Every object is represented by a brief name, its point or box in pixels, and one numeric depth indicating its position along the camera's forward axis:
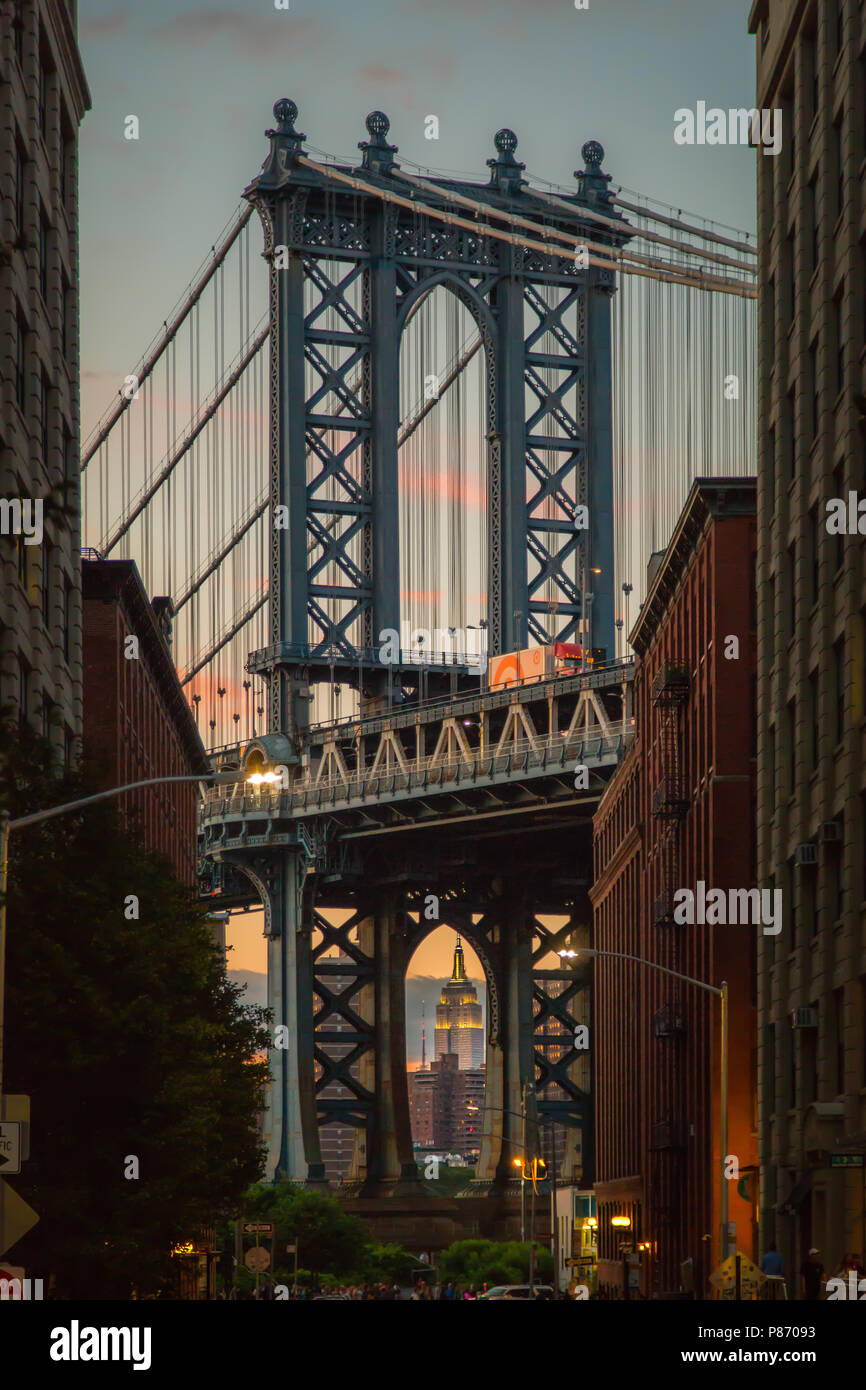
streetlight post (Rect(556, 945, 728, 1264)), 48.72
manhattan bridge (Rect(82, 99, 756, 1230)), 110.19
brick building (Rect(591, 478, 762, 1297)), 60.91
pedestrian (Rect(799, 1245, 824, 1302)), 33.75
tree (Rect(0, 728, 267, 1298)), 34.75
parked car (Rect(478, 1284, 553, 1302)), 74.44
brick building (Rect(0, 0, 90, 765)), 45.78
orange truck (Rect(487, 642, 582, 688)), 106.31
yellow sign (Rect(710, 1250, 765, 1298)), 35.12
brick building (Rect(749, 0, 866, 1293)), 43.03
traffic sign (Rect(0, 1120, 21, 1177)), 26.47
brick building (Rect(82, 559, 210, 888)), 70.56
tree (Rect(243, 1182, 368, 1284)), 113.19
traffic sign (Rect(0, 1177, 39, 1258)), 26.81
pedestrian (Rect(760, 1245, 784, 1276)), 38.94
